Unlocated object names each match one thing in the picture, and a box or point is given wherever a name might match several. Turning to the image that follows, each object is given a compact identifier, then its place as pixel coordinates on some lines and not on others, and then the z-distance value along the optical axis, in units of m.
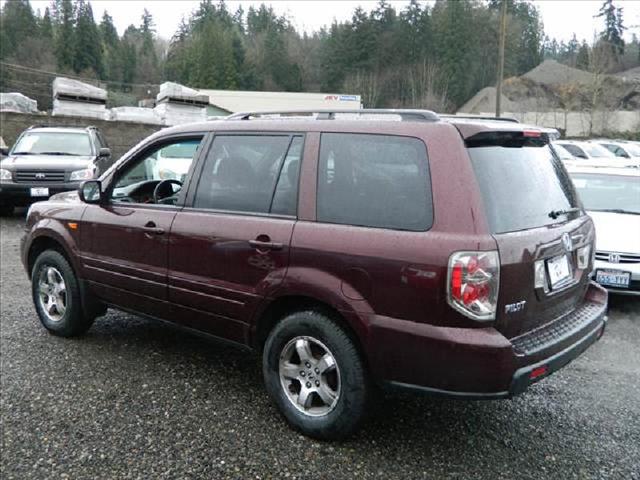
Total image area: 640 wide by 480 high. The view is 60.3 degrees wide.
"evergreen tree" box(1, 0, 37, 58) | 60.47
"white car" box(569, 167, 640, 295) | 5.58
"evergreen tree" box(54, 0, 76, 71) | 59.53
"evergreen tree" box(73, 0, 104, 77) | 60.22
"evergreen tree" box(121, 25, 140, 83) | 66.06
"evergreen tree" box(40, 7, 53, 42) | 63.91
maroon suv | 2.55
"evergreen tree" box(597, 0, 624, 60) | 74.25
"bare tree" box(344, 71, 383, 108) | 51.22
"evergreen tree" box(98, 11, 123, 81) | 64.75
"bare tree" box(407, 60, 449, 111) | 44.38
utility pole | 22.89
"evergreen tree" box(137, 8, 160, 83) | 68.25
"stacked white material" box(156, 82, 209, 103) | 18.03
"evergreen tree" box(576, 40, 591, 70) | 52.43
